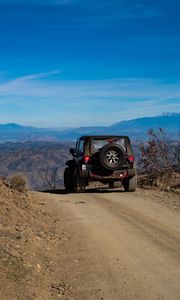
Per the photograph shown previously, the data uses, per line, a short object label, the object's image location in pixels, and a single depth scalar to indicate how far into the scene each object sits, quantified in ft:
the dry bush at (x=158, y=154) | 65.53
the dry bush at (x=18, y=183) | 45.66
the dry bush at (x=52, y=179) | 99.74
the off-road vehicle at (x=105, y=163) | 52.54
